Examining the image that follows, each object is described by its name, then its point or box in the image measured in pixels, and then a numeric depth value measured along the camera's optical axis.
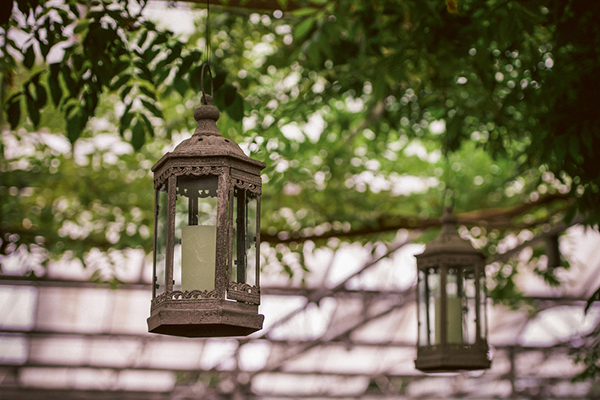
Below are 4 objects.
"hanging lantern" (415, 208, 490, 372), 4.13
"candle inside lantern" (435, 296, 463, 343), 4.15
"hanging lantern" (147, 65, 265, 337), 3.19
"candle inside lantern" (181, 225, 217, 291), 3.21
